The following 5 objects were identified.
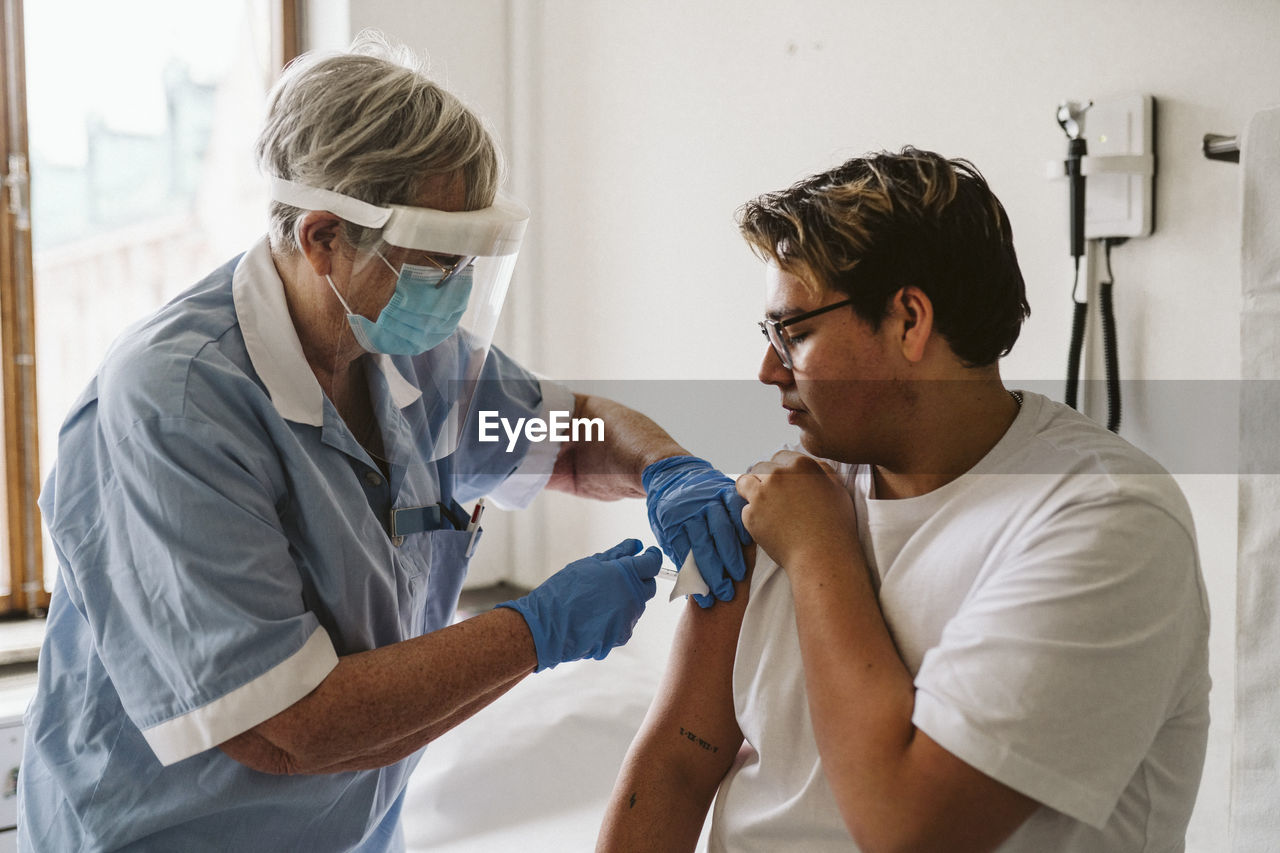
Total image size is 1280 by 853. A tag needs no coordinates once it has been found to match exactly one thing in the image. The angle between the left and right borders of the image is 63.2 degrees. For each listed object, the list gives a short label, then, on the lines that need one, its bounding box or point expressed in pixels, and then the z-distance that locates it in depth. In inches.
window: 96.8
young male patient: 35.5
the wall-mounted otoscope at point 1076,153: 61.0
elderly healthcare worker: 43.5
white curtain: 48.0
